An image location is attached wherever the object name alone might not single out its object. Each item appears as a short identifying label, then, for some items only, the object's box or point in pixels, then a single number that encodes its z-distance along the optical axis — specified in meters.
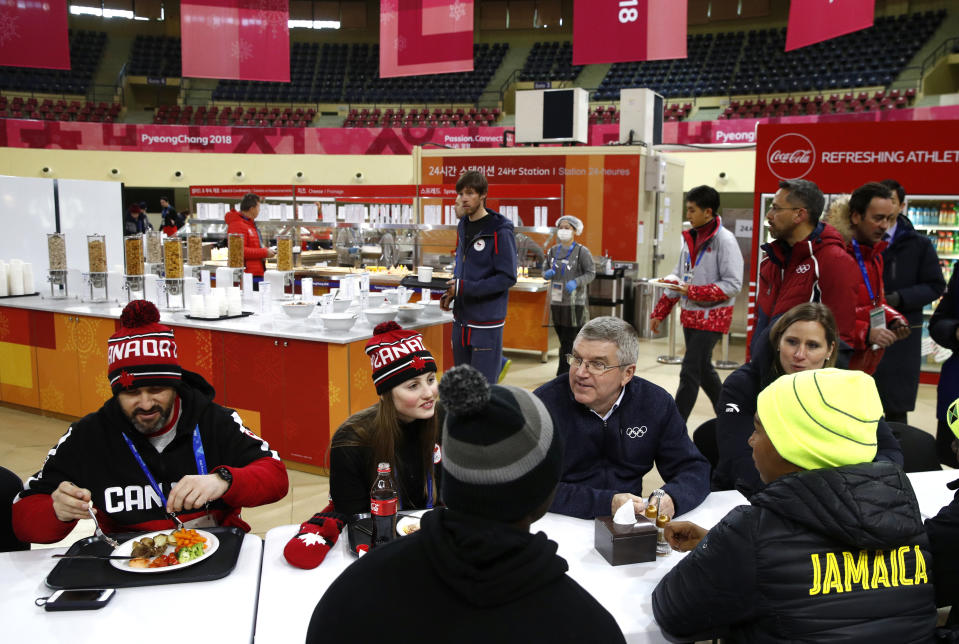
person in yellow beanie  1.42
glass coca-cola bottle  1.83
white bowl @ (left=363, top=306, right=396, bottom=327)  4.70
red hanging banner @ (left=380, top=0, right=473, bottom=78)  8.86
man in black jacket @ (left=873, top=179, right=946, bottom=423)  4.40
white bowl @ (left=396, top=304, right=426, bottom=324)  4.91
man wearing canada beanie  2.04
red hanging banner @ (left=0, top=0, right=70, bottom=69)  9.14
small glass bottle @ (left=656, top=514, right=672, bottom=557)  1.92
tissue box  1.84
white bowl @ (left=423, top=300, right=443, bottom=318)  5.24
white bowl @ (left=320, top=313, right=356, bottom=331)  4.52
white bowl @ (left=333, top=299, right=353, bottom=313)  4.81
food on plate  1.77
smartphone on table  1.59
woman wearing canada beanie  2.15
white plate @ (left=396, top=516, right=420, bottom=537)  1.95
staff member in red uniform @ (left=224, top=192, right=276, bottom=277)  7.00
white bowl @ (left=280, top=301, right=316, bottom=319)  4.69
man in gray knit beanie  0.86
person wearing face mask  6.52
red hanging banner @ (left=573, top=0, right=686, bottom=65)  7.75
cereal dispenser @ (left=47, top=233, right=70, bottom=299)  5.53
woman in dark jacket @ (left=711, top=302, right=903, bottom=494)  2.62
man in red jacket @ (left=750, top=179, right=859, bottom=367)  3.39
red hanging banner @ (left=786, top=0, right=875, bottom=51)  6.61
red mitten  1.81
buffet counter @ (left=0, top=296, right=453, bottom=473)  4.38
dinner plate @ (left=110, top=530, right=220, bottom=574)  1.73
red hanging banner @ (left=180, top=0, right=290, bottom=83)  9.35
